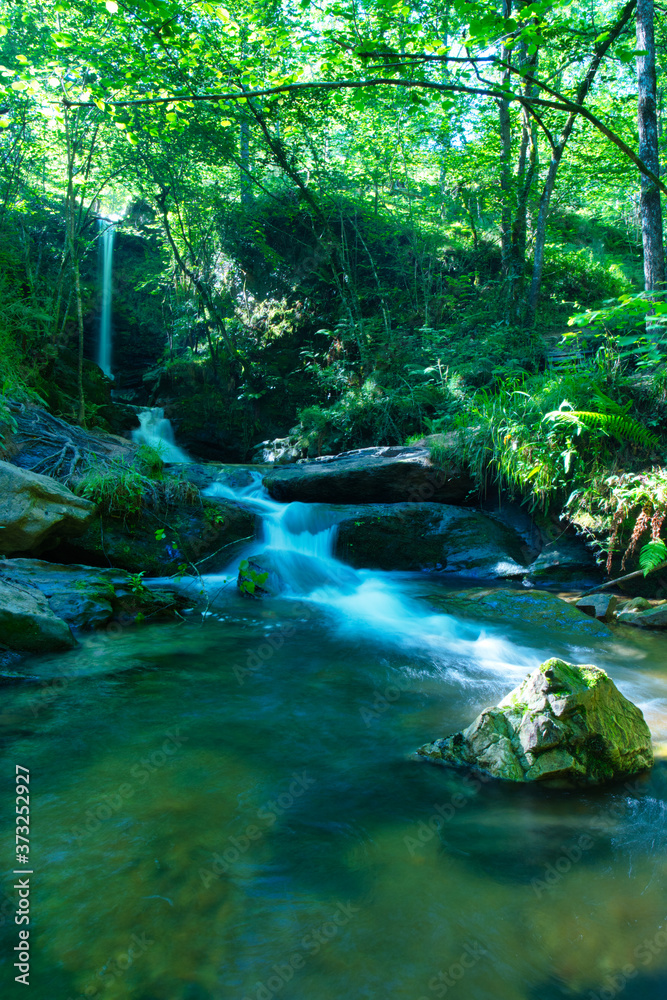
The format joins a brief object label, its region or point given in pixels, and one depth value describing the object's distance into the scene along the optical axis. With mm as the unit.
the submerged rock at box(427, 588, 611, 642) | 5293
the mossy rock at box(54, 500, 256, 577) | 6285
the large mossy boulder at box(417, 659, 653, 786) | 2645
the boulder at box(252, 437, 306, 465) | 11836
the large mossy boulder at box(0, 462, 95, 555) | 5098
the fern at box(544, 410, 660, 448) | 6223
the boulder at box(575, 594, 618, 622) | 5680
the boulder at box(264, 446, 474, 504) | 8172
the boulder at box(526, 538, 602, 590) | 6793
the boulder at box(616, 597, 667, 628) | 5332
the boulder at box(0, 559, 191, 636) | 4906
